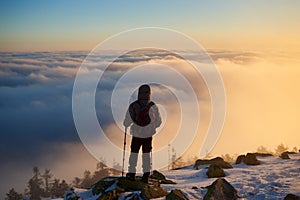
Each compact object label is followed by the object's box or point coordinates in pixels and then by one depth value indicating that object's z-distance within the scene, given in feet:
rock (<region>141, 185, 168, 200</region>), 41.91
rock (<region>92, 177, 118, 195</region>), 45.47
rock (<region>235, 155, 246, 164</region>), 69.46
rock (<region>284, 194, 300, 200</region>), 41.13
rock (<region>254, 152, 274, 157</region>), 75.41
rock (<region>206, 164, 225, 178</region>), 58.01
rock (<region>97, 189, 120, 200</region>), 42.19
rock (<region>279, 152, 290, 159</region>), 69.39
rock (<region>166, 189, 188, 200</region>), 40.55
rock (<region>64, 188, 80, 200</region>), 45.85
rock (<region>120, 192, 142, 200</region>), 42.16
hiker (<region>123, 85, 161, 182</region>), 44.96
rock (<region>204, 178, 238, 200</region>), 42.11
